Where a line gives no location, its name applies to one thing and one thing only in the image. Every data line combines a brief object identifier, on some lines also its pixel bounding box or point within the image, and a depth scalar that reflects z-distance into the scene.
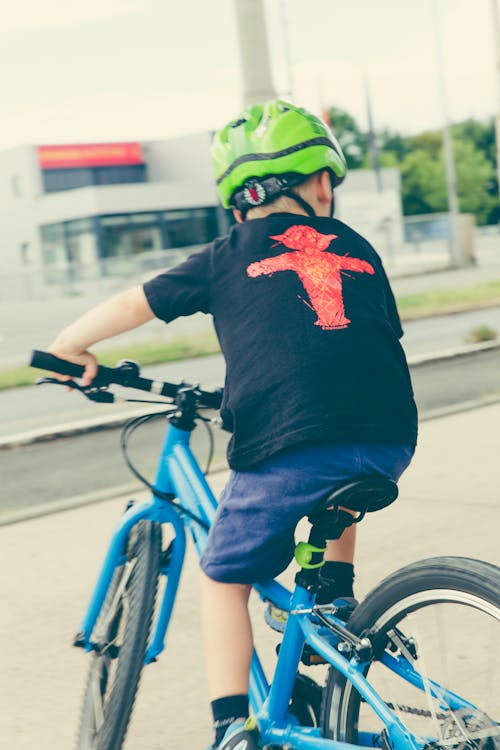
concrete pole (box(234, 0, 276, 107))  11.59
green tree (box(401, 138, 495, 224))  86.12
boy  2.52
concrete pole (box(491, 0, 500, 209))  15.27
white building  56.34
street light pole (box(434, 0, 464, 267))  36.03
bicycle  2.34
